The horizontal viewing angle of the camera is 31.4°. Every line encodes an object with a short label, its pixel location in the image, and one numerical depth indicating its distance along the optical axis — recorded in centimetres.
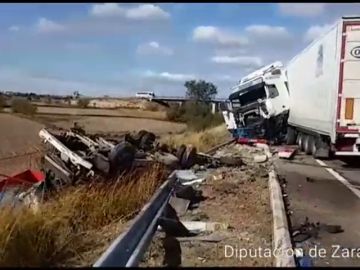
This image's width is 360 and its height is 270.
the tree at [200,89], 9188
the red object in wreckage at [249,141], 2880
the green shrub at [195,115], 5288
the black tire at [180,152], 1878
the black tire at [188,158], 1850
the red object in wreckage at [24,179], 1283
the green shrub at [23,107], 8531
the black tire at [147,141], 1928
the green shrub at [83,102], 11990
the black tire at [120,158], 1409
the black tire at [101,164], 1371
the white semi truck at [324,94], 1783
